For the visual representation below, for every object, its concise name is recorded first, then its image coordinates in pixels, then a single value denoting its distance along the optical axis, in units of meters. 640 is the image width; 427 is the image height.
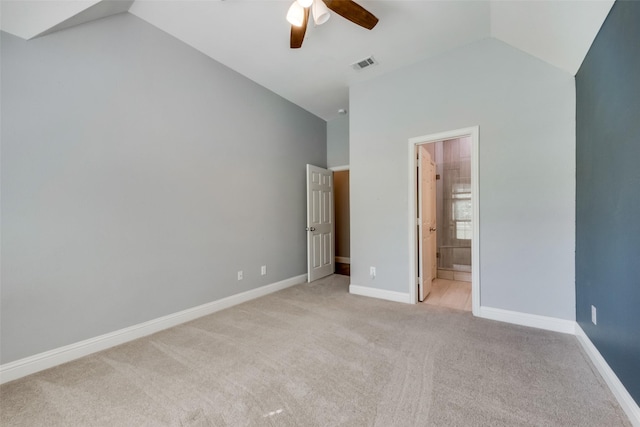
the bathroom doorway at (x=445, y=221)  2.89
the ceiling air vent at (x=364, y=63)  3.05
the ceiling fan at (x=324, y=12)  1.90
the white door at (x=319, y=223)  4.19
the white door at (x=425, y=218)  3.22
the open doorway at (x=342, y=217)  6.08
